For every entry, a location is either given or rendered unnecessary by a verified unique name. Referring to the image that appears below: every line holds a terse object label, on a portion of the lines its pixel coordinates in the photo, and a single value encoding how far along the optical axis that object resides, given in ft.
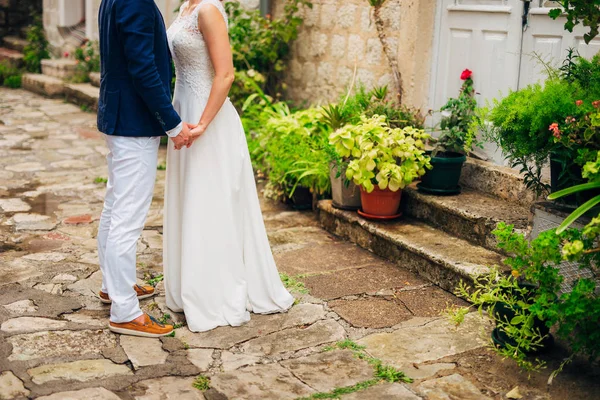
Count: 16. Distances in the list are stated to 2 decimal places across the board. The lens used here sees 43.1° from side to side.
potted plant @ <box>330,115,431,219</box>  16.62
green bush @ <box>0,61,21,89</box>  39.93
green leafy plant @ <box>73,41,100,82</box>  37.27
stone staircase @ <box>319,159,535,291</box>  14.90
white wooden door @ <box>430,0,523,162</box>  17.31
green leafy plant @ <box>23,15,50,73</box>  40.98
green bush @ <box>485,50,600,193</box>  11.68
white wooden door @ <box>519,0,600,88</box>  15.71
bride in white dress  12.48
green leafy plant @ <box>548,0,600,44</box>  11.87
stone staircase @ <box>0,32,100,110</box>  34.58
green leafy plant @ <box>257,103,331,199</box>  19.25
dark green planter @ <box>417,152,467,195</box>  17.01
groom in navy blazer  11.48
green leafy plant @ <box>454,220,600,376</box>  10.22
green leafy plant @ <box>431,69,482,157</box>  17.01
